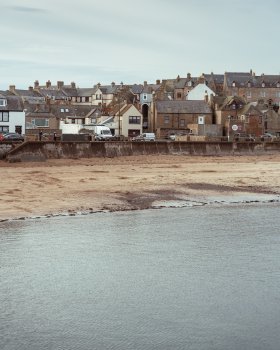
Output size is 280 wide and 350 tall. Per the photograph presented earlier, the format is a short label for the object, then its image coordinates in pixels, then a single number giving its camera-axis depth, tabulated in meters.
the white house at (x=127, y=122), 111.22
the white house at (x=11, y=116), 100.50
